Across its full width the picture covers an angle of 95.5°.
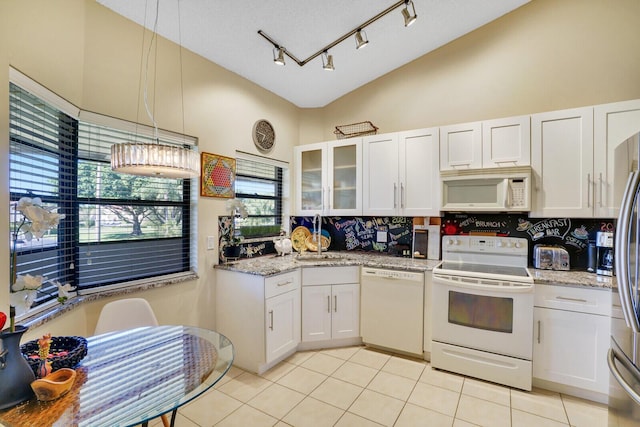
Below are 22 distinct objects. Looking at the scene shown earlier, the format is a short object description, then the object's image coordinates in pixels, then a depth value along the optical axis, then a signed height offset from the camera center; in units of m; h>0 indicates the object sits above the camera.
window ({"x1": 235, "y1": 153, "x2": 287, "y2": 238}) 3.14 +0.22
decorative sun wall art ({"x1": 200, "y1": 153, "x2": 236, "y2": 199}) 2.65 +0.33
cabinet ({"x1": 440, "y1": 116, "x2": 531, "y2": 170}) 2.49 +0.62
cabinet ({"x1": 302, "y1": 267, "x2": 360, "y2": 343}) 2.86 -0.92
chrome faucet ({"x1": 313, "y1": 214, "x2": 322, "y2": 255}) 3.44 -0.22
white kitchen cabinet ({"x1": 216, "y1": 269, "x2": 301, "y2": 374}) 2.46 -0.93
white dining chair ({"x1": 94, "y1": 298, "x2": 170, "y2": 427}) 1.77 -0.66
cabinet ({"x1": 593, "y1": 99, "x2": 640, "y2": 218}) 2.17 +0.59
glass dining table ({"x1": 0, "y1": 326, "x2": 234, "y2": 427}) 0.90 -0.65
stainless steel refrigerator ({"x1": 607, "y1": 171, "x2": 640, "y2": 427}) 1.23 -0.37
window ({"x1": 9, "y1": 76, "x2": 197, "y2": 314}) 1.59 +0.06
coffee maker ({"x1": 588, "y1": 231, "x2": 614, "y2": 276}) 2.28 -0.33
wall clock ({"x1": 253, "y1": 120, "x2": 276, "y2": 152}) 3.17 +0.86
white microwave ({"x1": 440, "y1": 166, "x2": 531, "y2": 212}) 2.44 +0.20
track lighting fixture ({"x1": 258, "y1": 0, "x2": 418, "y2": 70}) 2.20 +1.48
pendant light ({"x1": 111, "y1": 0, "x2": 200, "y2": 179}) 1.37 +0.25
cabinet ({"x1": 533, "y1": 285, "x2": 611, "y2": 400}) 2.06 -0.93
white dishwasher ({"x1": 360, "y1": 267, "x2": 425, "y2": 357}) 2.66 -0.93
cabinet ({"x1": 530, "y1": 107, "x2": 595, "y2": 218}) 2.30 +0.41
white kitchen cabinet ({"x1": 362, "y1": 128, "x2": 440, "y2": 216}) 2.86 +0.40
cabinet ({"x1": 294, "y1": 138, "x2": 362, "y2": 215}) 3.30 +0.41
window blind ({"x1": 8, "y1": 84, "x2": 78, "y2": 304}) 1.50 +0.21
